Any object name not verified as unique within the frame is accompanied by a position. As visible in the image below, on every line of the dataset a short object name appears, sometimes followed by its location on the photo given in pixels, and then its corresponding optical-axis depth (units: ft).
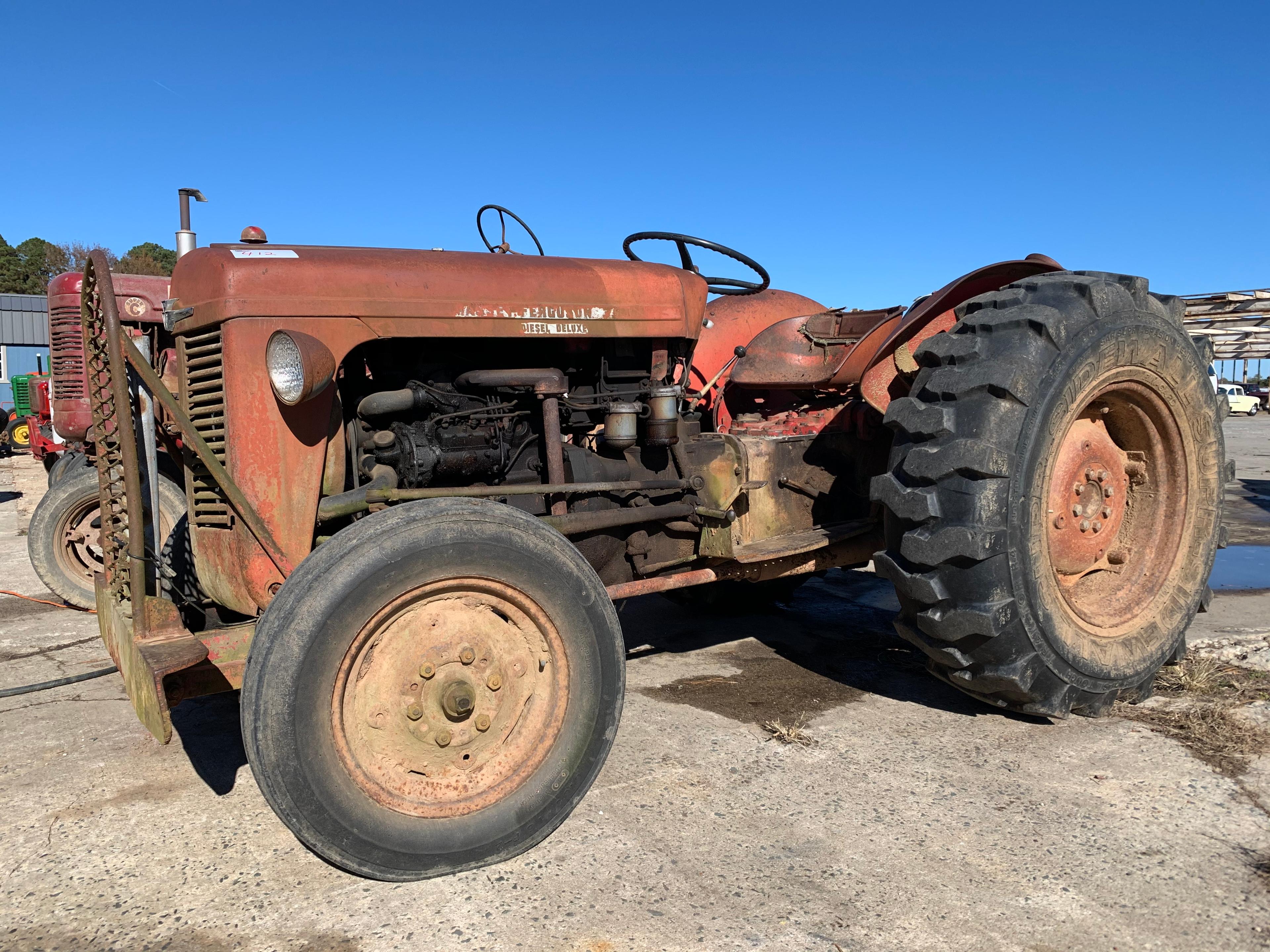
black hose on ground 12.91
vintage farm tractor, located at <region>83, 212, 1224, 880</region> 7.97
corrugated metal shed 101.35
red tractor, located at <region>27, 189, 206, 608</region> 15.98
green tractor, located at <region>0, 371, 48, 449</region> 65.46
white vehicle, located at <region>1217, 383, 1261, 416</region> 128.77
